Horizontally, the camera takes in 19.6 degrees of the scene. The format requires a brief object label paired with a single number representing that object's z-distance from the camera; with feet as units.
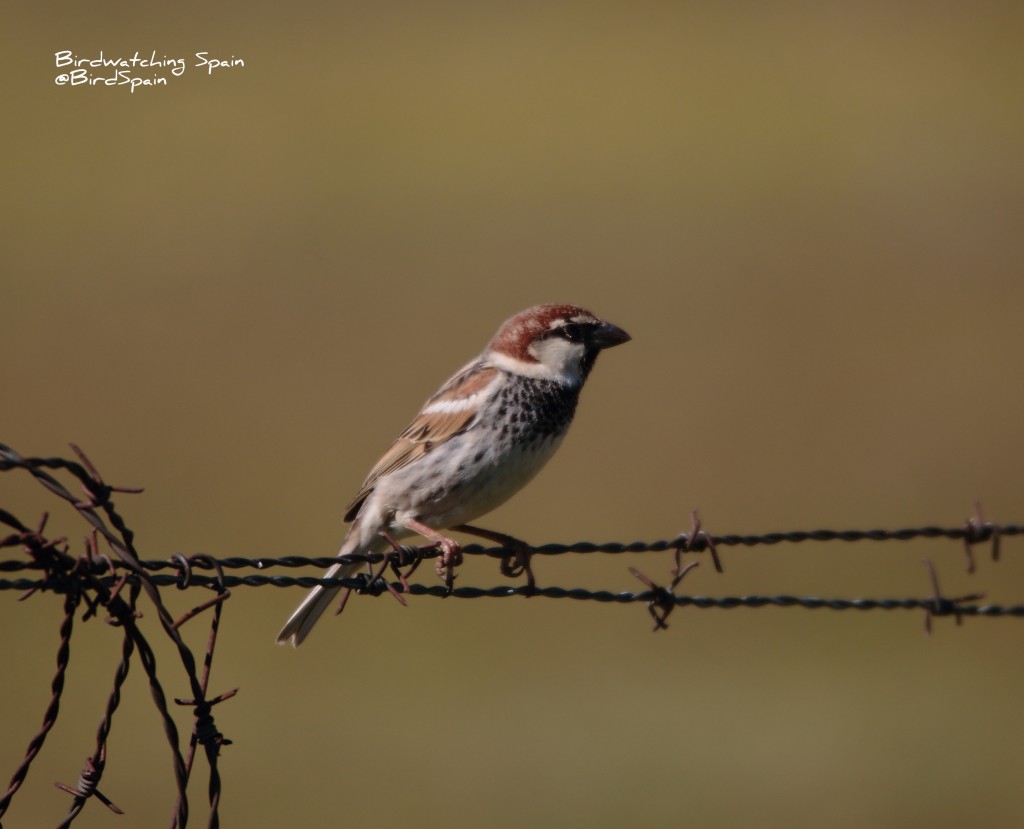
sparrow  30.66
